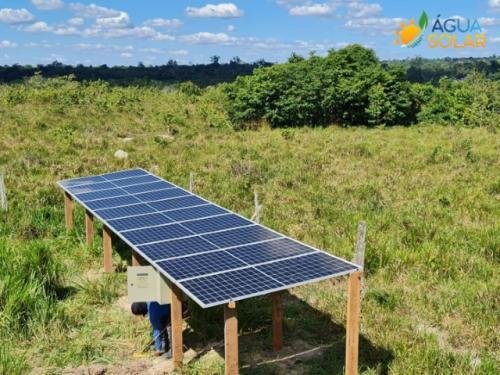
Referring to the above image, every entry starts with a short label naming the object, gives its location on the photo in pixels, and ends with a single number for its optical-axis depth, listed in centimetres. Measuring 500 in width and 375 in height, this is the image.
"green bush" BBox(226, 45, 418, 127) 3869
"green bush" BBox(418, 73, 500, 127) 4350
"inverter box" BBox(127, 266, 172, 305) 810
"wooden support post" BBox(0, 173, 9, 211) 1656
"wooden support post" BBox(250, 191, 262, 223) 1314
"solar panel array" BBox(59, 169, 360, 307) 715
